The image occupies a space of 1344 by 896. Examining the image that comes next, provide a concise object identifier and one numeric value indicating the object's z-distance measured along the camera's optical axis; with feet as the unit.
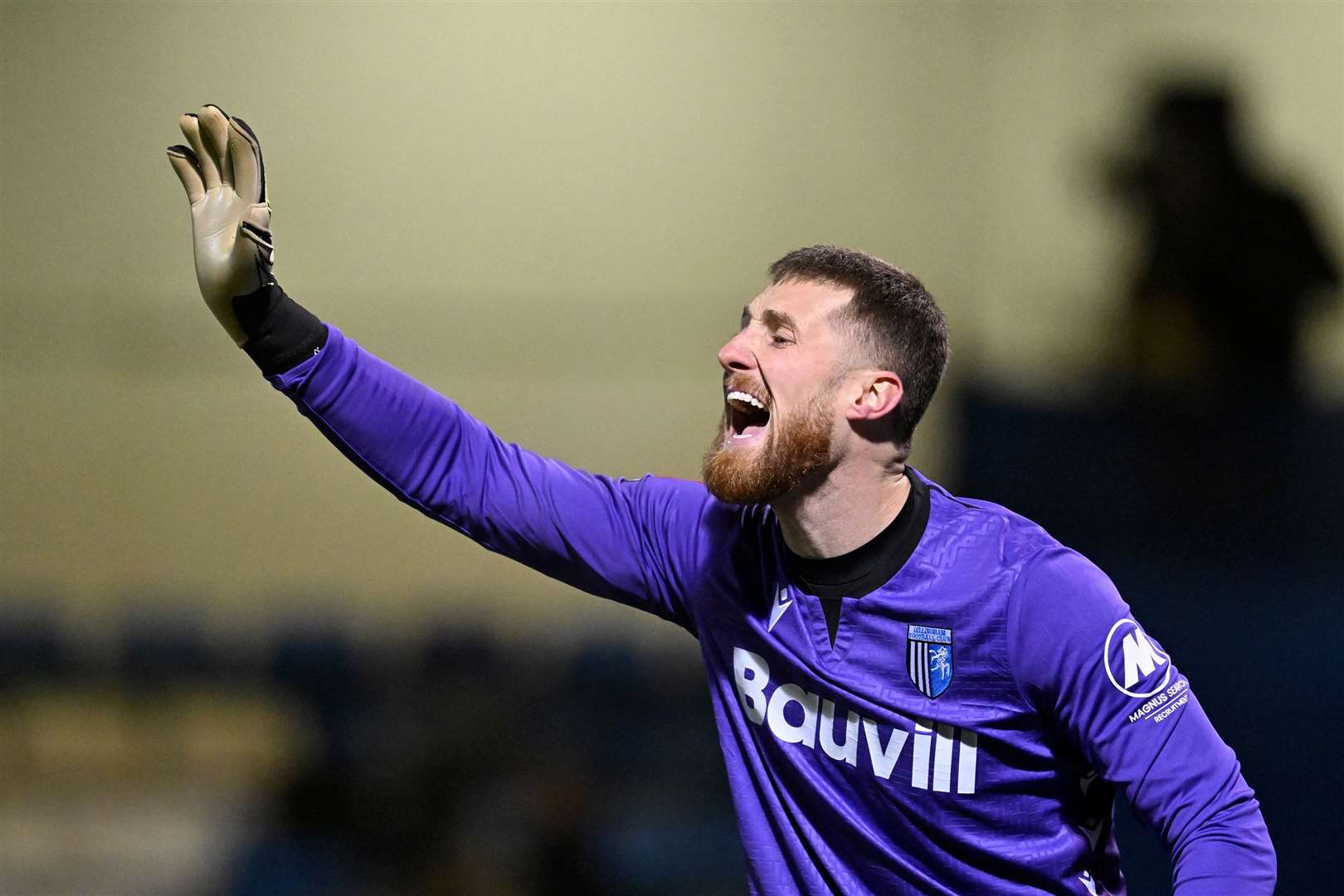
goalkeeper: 45.44
